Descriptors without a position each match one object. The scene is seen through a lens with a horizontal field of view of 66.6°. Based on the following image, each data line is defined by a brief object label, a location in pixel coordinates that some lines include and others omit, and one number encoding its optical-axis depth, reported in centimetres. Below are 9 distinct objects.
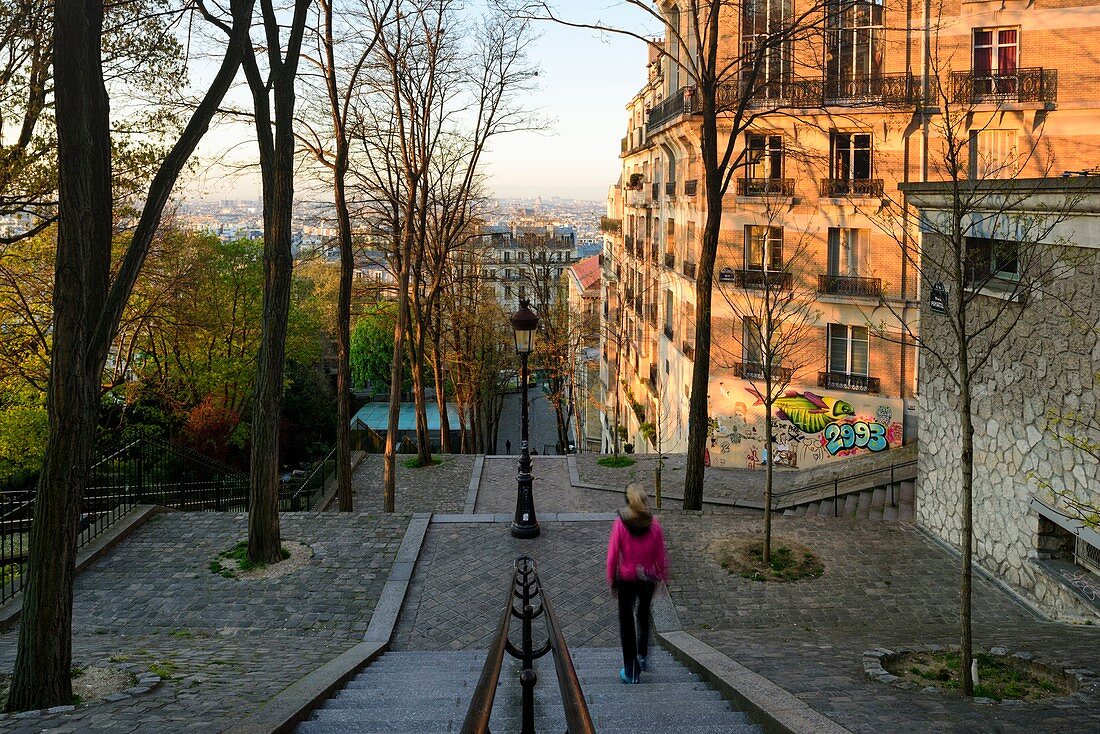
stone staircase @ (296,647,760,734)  562
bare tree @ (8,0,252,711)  654
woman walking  698
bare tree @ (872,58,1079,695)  706
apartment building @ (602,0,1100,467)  2239
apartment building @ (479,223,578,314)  4253
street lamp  1241
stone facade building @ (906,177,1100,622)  870
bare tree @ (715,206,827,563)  2398
